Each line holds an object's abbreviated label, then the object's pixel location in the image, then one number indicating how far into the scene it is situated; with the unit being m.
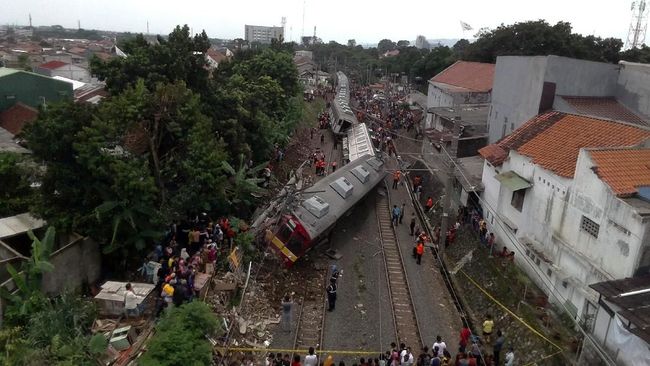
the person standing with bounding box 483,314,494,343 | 15.38
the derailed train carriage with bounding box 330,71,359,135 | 39.09
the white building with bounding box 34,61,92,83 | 59.59
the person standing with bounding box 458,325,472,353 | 14.69
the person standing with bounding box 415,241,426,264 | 20.28
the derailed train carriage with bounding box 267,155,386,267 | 18.16
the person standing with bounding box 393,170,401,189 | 28.95
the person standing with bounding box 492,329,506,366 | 14.44
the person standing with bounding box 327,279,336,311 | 16.55
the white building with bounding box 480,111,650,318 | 13.55
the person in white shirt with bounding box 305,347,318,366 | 12.96
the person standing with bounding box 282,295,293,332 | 15.23
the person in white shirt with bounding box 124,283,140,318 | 14.03
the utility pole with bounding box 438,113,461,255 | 17.91
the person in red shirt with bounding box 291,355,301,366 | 12.85
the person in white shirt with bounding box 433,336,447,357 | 13.84
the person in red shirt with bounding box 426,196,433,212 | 25.36
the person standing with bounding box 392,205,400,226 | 24.02
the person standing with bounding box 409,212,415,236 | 22.96
